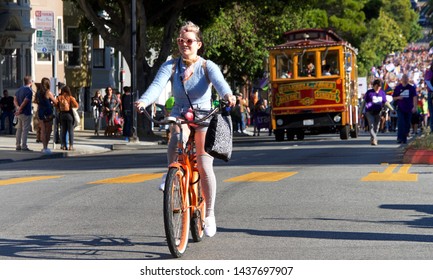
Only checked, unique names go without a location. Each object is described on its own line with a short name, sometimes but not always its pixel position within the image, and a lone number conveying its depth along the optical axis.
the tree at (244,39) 61.41
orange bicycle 9.61
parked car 63.04
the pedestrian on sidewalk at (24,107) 31.00
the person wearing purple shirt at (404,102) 32.78
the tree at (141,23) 42.69
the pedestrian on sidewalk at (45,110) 31.16
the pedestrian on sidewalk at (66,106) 32.24
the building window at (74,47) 58.06
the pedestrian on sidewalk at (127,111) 40.44
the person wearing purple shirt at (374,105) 32.75
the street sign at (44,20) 32.59
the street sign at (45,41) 32.84
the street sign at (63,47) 34.03
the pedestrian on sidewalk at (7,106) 45.81
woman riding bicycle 10.42
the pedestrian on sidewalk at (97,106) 49.60
